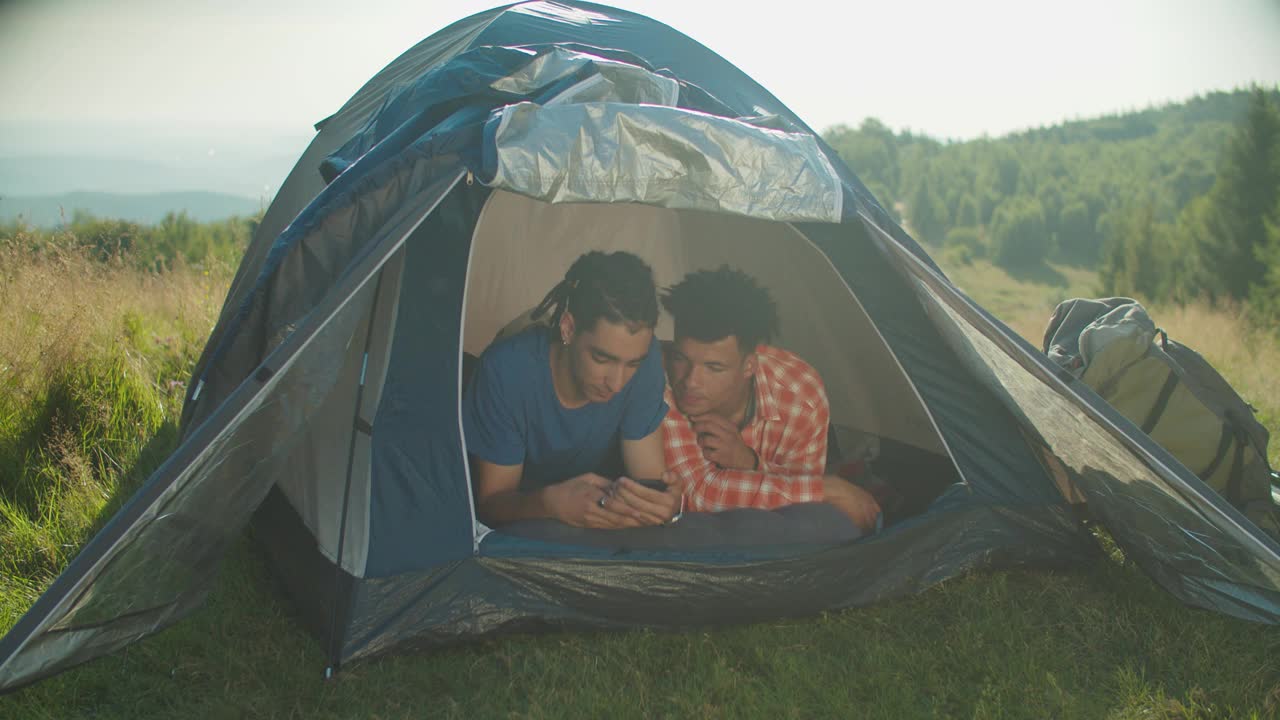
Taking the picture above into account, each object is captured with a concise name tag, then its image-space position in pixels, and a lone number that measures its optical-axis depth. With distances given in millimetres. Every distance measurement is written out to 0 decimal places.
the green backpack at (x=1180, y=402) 2840
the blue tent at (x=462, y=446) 1926
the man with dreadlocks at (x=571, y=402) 2461
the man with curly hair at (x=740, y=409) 2713
